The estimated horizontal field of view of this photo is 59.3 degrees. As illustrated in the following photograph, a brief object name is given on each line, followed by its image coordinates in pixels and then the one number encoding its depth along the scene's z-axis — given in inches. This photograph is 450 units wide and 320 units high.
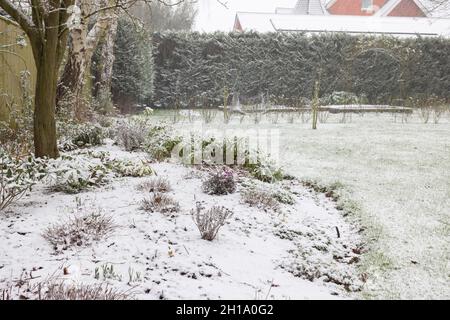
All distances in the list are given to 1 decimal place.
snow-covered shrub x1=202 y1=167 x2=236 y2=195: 180.4
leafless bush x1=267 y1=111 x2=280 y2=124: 441.4
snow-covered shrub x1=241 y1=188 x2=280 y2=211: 171.5
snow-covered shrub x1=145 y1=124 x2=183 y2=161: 230.5
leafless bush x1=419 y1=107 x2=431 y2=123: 460.8
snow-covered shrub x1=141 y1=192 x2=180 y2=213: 149.2
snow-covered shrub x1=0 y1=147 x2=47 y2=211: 139.3
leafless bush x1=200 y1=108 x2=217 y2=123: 430.4
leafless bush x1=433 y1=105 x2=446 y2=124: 461.7
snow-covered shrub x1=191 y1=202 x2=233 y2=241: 131.1
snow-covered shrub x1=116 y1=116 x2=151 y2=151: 252.8
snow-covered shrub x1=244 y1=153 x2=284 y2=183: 211.5
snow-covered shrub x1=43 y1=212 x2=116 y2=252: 118.0
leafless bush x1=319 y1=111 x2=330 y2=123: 459.4
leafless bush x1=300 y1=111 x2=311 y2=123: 458.8
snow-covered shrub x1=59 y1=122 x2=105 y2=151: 257.3
